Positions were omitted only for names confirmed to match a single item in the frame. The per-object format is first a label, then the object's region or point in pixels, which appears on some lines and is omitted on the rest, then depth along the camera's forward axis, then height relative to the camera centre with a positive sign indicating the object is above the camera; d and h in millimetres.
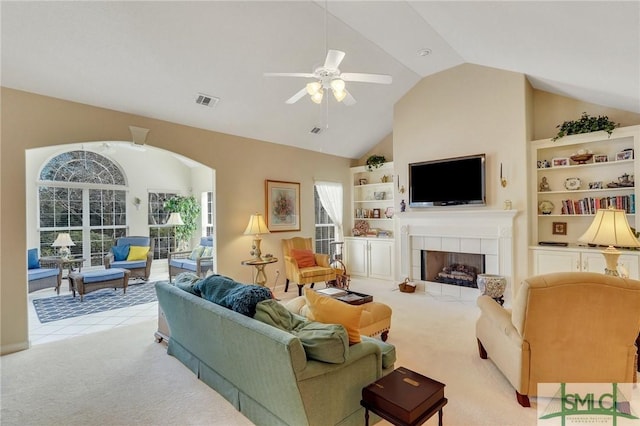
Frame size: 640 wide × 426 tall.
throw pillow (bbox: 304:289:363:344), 2059 -667
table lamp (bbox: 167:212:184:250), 7906 -74
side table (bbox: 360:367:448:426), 1534 -967
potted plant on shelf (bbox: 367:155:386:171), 6738 +1145
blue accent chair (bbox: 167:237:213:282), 6134 -922
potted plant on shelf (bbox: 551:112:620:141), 4141 +1177
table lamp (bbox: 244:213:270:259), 5090 -215
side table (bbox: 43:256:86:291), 5793 -832
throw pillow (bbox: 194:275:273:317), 2146 -585
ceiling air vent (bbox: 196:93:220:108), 4230 +1617
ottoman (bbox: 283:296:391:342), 3111 -1058
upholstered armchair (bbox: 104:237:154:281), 6398 -814
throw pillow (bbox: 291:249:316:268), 5570 -770
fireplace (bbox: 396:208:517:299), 4758 -416
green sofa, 1731 -988
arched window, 6461 +355
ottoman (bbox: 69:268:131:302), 5227 -1069
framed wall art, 5773 +199
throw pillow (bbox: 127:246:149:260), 6664 -757
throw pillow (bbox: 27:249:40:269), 5551 -726
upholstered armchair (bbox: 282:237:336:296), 5332 -893
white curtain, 6945 +312
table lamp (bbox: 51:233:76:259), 5996 -469
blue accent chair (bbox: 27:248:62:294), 5211 -943
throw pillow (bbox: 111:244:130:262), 6625 -746
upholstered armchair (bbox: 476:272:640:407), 2051 -828
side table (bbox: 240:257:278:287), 4965 -803
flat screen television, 4957 +526
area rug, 4620 -1400
